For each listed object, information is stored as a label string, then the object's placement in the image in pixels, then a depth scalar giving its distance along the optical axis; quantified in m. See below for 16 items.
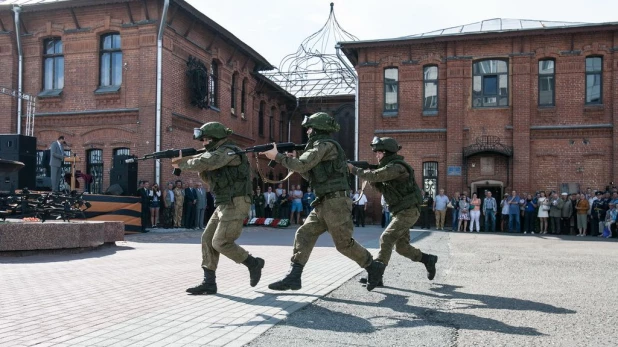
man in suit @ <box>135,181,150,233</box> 17.06
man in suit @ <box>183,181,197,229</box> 19.94
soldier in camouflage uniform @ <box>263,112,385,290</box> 6.30
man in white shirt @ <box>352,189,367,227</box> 24.09
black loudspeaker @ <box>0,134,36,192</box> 14.19
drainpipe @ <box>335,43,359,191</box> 26.26
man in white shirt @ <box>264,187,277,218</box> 25.27
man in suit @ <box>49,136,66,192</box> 15.14
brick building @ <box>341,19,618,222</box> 24.06
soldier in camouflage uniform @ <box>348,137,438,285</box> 7.07
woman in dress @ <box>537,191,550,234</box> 22.08
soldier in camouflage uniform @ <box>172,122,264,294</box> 6.26
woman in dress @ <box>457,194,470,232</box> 22.94
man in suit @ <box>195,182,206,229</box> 20.41
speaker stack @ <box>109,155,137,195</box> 17.22
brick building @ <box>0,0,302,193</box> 20.45
